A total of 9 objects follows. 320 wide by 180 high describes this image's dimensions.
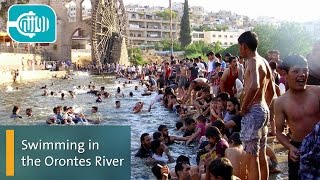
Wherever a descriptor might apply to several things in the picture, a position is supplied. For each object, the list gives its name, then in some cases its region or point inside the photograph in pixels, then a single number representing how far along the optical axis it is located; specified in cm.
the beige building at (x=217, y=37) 8719
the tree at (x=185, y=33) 7106
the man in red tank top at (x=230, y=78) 778
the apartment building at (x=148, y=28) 8600
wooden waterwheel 5034
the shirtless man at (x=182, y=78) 1495
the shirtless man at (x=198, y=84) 1139
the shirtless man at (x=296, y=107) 403
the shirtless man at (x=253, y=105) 457
